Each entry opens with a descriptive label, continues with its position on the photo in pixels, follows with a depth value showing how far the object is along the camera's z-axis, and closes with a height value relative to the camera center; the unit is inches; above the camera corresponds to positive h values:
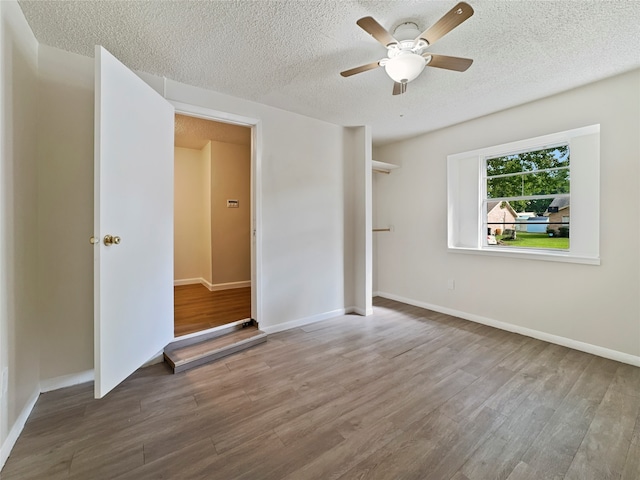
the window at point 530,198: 102.4 +18.0
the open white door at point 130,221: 62.9 +4.6
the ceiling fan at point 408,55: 60.5 +45.0
